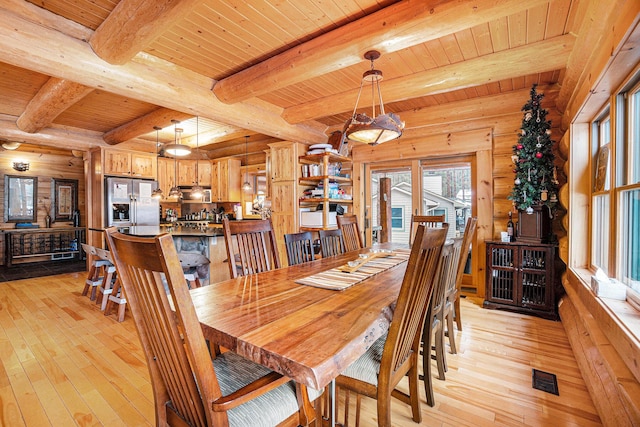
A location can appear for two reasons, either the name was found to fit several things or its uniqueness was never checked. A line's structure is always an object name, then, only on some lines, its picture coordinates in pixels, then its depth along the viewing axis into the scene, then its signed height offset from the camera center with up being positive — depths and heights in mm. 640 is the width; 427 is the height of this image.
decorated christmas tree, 3186 +514
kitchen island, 3819 -526
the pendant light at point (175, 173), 5070 +849
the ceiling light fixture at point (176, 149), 4148 +865
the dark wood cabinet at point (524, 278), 3227 -747
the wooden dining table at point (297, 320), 918 -428
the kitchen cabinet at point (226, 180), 6668 +700
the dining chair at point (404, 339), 1205 -570
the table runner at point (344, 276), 1692 -406
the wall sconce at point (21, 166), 6663 +1002
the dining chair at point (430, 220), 3400 -104
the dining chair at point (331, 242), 2760 -296
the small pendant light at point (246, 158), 6368 +1171
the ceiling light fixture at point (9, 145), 5792 +1287
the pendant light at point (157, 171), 5316 +869
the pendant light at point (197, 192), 4934 +315
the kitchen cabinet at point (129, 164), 5527 +919
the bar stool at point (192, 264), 3332 -596
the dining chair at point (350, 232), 3141 -229
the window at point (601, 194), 2352 +134
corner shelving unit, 4566 +501
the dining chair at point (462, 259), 2363 -396
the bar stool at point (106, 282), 3479 -844
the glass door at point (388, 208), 4992 +52
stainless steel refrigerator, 5422 +157
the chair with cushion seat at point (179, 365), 853 -498
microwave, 6909 +335
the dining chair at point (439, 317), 1677 -634
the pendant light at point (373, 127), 2260 +640
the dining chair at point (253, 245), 2094 -257
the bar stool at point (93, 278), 3909 -915
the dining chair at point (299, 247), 2447 -304
